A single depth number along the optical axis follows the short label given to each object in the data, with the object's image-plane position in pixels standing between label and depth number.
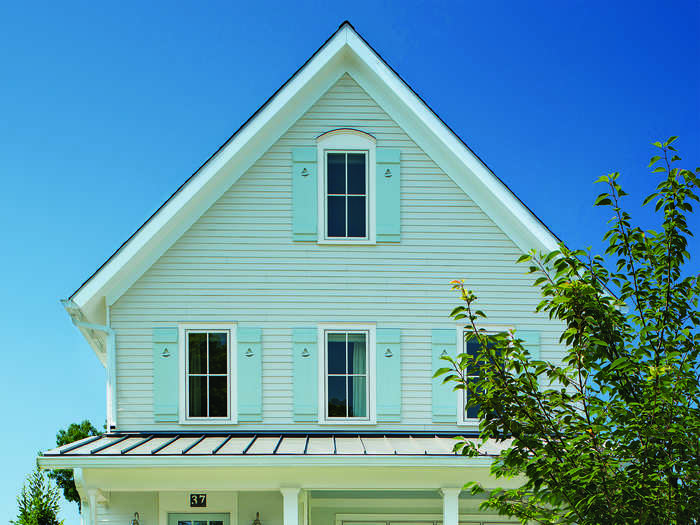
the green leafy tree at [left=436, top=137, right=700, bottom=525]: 4.68
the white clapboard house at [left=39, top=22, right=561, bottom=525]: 10.46
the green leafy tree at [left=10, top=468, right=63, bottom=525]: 15.73
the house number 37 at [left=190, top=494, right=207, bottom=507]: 10.41
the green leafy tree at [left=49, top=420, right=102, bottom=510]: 22.73
